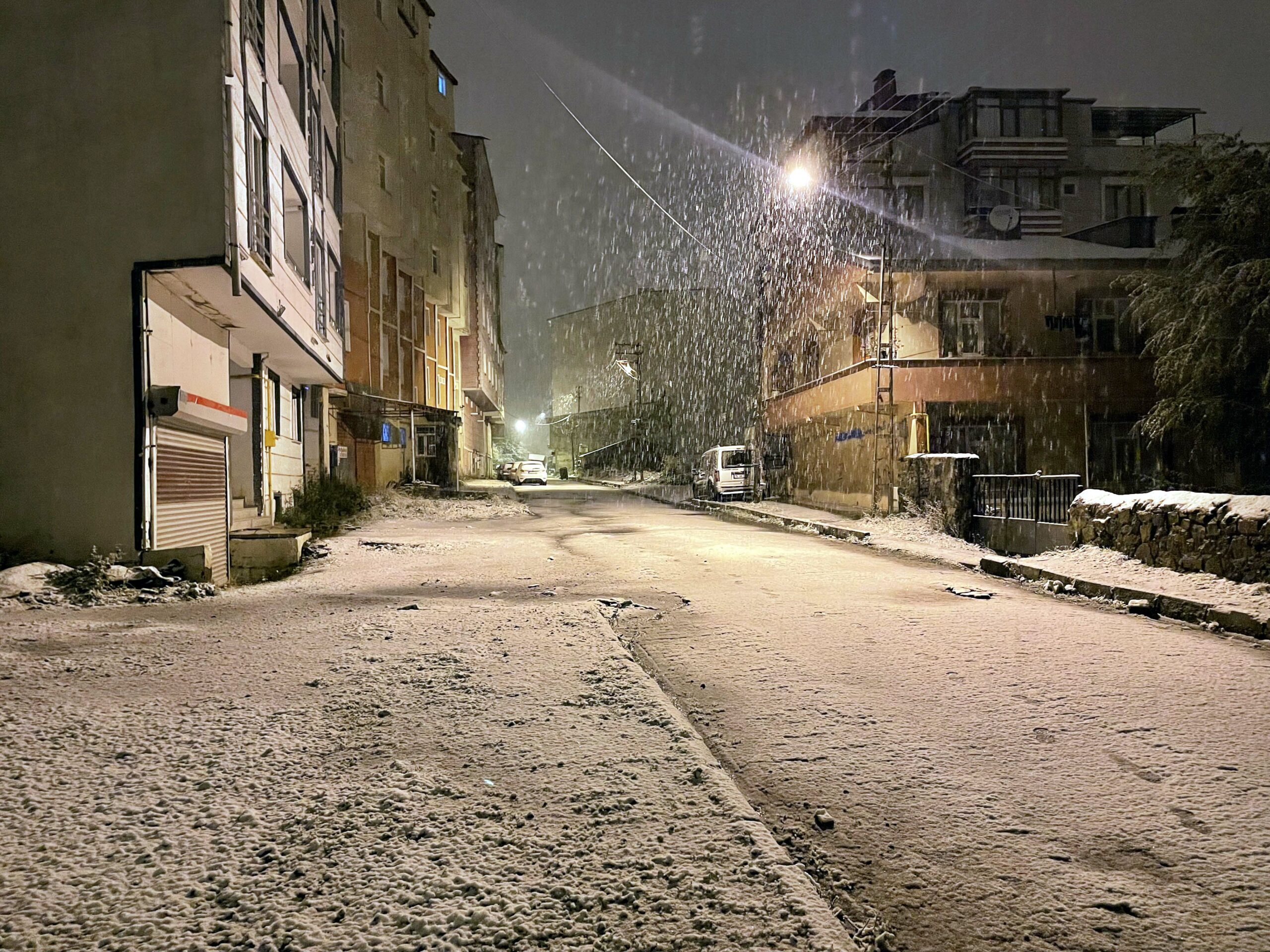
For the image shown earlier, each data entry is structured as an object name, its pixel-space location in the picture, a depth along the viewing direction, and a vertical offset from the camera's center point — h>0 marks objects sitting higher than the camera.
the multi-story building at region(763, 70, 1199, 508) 22.34 +3.76
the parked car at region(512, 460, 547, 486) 50.28 +0.37
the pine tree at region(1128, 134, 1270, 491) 16.92 +3.81
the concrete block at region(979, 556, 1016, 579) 10.41 -1.31
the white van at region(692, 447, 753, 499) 29.80 +0.12
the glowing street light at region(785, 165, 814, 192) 21.44 +8.47
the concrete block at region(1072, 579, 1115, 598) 8.42 -1.33
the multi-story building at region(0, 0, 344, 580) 8.57 +2.71
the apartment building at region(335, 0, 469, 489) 25.33 +8.91
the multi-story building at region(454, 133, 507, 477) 47.34 +11.33
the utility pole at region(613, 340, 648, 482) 59.84 +8.56
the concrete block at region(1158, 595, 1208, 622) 7.17 -1.34
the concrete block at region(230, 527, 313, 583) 12.13 -1.16
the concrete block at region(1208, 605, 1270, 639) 6.46 -1.33
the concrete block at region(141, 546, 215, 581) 8.73 -0.91
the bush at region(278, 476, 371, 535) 16.45 -0.63
